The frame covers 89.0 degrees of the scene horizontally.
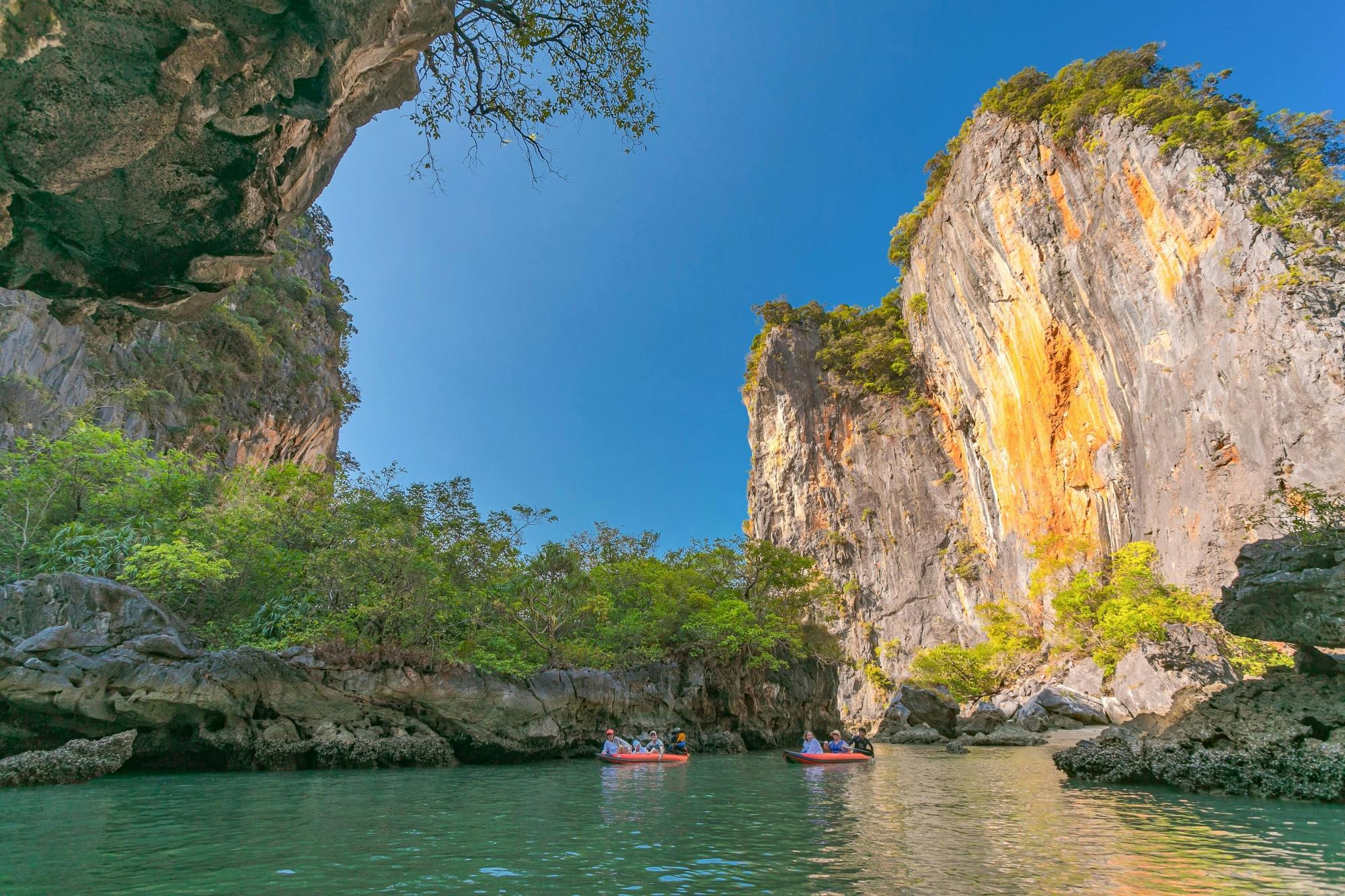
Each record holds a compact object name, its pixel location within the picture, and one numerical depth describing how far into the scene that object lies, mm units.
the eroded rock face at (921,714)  33219
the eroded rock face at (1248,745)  10758
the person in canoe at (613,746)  19609
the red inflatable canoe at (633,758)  19078
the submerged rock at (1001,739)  25984
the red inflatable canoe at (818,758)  19531
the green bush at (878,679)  49312
